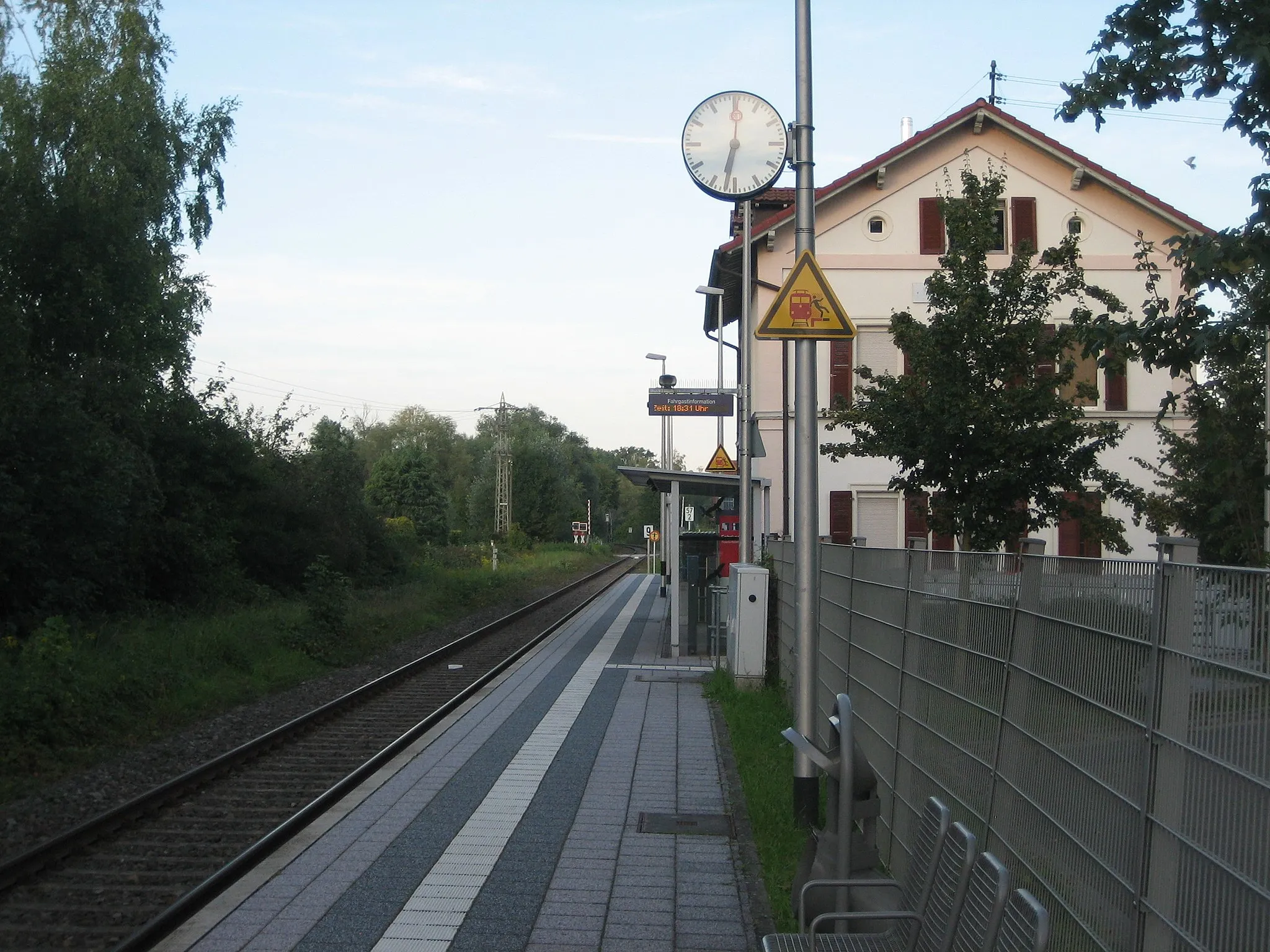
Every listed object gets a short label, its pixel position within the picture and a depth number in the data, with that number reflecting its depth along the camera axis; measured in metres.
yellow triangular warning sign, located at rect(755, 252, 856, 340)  8.13
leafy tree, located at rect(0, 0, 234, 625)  18.67
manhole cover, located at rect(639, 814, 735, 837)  8.01
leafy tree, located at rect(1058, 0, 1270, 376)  8.03
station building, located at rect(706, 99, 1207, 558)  28.38
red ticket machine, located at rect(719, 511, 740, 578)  25.02
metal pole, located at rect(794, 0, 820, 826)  8.29
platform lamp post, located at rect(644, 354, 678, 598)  47.31
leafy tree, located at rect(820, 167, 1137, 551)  15.70
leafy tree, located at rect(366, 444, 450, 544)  69.06
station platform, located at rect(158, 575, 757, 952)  5.84
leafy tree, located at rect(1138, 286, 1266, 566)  9.36
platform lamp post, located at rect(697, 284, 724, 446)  24.78
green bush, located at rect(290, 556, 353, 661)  19.89
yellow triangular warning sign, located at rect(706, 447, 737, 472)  25.81
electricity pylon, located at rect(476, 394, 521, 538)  69.19
